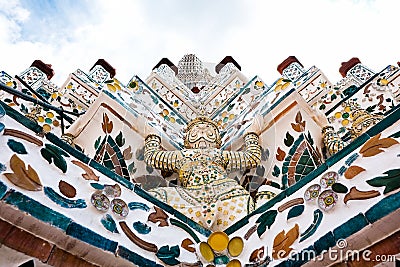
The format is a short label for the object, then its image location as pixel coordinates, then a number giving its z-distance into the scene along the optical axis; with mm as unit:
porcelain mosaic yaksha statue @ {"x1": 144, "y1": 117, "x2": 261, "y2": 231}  2783
